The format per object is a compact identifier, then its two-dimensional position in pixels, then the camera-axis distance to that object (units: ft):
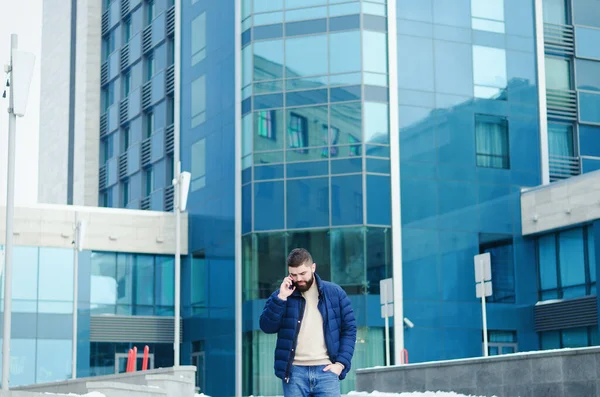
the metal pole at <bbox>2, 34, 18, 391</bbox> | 59.77
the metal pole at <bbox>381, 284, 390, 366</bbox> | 106.69
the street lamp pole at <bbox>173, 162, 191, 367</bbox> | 108.88
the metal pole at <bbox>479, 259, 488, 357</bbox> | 90.38
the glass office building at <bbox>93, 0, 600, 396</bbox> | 130.31
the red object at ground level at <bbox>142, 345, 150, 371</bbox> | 117.50
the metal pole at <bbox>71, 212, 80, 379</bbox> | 126.89
